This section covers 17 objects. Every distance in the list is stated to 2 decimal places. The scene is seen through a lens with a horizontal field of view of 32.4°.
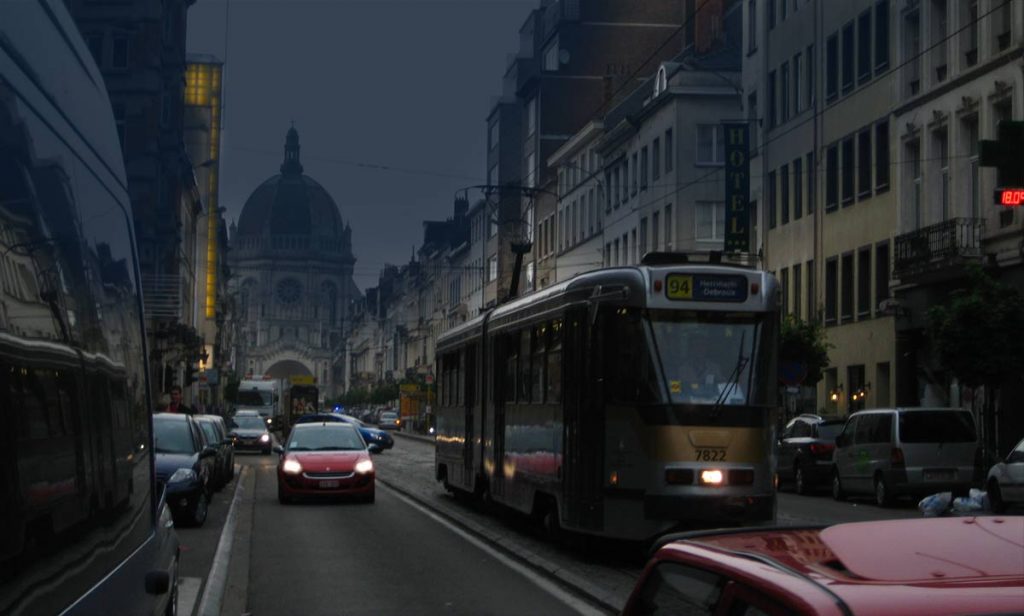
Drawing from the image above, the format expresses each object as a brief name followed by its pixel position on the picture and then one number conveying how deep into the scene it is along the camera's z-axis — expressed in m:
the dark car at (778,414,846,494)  34.62
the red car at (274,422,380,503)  29.08
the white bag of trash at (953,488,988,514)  21.53
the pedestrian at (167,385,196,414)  43.44
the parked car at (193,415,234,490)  31.91
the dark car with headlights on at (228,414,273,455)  59.66
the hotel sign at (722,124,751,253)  53.59
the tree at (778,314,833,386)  44.97
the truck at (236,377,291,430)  102.56
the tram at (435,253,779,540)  17.41
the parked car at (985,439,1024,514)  25.34
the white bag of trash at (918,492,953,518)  21.69
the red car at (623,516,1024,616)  3.30
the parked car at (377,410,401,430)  102.56
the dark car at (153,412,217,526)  23.19
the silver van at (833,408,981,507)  29.58
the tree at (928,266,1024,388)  33.84
